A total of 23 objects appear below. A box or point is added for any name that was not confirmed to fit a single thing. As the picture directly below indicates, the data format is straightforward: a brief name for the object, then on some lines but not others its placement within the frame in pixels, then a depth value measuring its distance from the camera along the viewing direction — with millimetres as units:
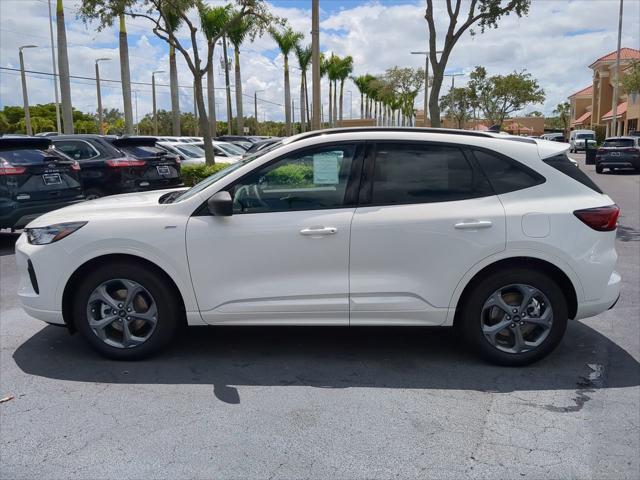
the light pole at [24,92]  37338
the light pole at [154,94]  55594
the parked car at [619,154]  24219
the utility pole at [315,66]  15557
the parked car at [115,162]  11617
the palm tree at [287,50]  38412
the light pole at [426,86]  32875
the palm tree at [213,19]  22172
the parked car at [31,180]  8617
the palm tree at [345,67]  50719
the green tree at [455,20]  13047
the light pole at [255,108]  70950
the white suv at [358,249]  4246
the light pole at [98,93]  45431
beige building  51650
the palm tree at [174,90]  32500
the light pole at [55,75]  36231
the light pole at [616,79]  35328
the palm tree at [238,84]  33969
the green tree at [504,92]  49188
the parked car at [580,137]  48875
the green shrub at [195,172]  15609
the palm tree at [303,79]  42562
